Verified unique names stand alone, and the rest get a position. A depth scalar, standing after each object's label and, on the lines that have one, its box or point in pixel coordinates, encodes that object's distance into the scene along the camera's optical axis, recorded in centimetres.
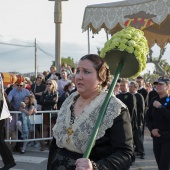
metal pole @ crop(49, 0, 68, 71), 1664
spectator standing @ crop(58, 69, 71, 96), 1032
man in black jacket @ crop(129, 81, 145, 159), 783
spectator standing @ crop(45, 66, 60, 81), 1146
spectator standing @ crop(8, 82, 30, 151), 911
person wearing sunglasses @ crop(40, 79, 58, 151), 897
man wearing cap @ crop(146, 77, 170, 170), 496
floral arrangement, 235
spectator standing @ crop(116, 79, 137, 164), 747
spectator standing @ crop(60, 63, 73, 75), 1231
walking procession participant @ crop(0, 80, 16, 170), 645
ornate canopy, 1011
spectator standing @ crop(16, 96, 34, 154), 859
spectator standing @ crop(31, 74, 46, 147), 1025
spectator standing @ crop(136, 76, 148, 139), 977
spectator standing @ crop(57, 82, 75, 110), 949
